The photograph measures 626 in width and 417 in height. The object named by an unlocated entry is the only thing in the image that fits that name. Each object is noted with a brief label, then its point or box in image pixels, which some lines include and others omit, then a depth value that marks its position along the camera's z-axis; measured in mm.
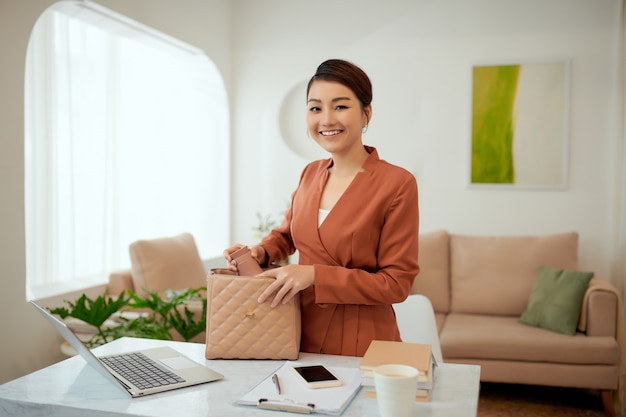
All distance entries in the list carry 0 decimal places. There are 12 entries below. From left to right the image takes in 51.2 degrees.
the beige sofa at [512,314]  3654
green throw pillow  3801
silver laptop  1276
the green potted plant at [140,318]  2781
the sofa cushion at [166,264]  3693
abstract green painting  4539
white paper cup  1085
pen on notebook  1259
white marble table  1194
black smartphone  1289
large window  3572
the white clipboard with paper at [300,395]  1177
